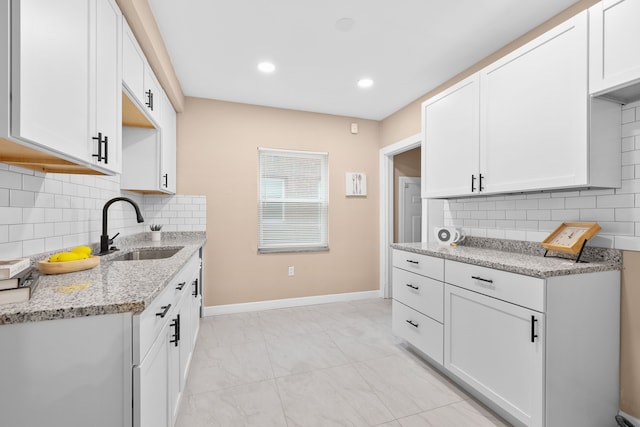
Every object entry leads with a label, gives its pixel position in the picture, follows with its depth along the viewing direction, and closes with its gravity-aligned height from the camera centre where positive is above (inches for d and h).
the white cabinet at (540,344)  57.2 -28.0
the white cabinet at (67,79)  34.5 +19.8
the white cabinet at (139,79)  68.8 +36.8
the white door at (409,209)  171.5 +2.9
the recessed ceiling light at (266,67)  106.1 +54.3
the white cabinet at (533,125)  62.6 +22.6
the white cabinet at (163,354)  37.5 -24.2
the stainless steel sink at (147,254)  83.0 -12.8
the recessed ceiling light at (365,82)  117.6 +54.4
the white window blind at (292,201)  146.6 +6.5
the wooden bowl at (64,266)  50.4 -9.8
